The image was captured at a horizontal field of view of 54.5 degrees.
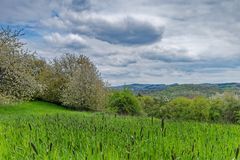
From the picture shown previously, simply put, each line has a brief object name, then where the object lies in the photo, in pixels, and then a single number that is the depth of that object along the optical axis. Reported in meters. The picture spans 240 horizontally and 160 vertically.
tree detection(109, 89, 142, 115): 34.69
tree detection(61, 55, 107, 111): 41.76
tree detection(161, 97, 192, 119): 64.24
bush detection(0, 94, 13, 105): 26.54
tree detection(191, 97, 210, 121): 62.04
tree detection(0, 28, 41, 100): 27.69
